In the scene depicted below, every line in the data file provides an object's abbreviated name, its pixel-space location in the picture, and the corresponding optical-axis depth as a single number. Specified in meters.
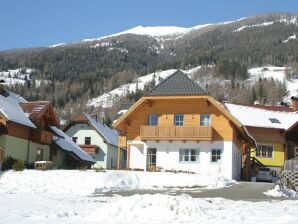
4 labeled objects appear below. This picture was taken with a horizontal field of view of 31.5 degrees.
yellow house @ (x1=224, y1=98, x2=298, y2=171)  53.99
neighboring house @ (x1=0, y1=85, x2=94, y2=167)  38.20
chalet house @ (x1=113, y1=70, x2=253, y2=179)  41.84
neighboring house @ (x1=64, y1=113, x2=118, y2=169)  69.69
